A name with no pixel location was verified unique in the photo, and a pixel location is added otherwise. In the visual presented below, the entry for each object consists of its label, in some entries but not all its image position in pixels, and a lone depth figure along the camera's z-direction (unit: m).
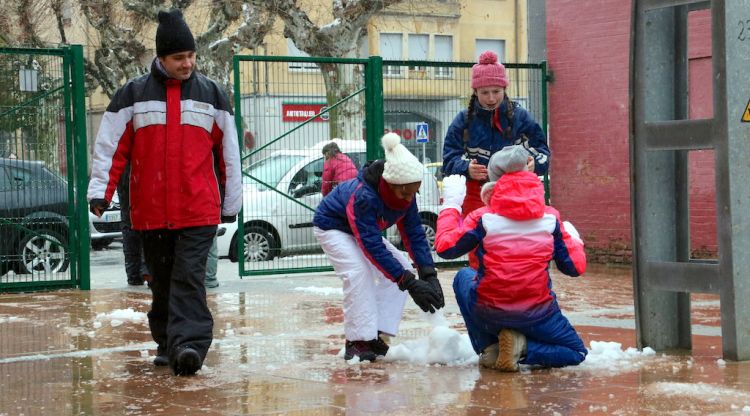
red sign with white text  14.12
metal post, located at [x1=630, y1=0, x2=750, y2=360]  7.20
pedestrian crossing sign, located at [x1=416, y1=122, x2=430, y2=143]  14.53
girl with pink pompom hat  8.09
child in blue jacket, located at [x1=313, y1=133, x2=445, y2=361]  7.01
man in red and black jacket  7.01
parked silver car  14.02
